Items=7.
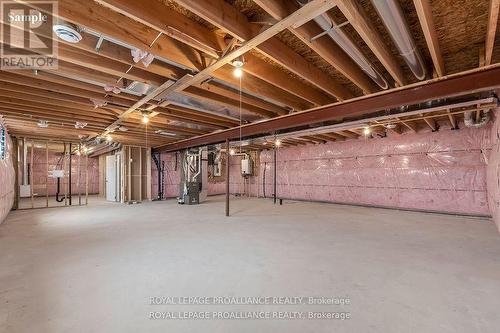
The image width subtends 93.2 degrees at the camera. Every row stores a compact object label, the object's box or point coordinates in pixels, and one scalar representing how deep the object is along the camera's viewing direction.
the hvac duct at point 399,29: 1.63
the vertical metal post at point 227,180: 5.46
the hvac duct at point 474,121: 4.59
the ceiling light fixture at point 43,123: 5.07
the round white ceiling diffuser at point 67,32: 1.92
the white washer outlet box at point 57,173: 7.57
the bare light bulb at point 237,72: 2.59
